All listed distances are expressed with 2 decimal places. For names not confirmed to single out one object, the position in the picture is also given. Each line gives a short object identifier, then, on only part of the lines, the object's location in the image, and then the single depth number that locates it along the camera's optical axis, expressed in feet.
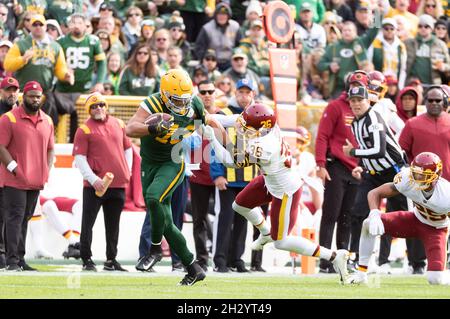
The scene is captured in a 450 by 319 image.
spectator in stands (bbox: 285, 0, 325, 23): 64.49
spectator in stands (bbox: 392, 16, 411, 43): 65.46
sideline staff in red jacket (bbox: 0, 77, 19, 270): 43.01
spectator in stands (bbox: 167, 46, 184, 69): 57.06
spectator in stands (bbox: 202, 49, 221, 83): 58.39
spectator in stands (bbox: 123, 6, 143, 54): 60.08
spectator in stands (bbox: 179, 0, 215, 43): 63.36
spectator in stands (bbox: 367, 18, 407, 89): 62.34
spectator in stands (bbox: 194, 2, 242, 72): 61.26
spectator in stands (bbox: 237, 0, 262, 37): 62.39
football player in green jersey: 35.47
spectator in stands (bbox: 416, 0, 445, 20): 69.31
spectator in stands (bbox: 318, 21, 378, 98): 60.80
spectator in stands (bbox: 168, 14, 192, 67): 60.34
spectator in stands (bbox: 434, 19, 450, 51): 66.33
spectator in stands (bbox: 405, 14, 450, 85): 64.39
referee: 42.34
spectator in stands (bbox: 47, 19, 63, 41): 55.42
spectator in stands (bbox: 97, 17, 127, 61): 58.02
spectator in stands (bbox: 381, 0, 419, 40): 67.31
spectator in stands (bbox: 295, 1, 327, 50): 63.41
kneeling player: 37.04
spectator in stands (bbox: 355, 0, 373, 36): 65.21
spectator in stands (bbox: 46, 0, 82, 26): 57.98
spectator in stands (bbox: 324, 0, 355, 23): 67.41
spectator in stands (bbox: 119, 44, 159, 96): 55.16
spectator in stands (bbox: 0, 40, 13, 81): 53.26
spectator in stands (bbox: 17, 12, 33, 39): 55.31
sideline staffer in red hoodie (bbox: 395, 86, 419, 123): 47.73
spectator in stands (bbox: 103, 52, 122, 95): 56.85
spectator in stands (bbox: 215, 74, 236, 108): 53.21
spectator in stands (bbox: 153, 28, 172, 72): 58.70
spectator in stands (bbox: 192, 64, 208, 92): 54.79
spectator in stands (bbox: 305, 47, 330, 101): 61.76
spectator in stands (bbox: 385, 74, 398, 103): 59.41
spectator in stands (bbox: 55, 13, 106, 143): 53.88
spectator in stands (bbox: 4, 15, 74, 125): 50.31
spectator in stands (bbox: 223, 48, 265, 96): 57.26
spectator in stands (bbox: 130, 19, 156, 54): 58.95
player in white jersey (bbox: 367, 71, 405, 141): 44.09
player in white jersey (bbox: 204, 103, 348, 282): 36.94
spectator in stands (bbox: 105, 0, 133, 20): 61.41
